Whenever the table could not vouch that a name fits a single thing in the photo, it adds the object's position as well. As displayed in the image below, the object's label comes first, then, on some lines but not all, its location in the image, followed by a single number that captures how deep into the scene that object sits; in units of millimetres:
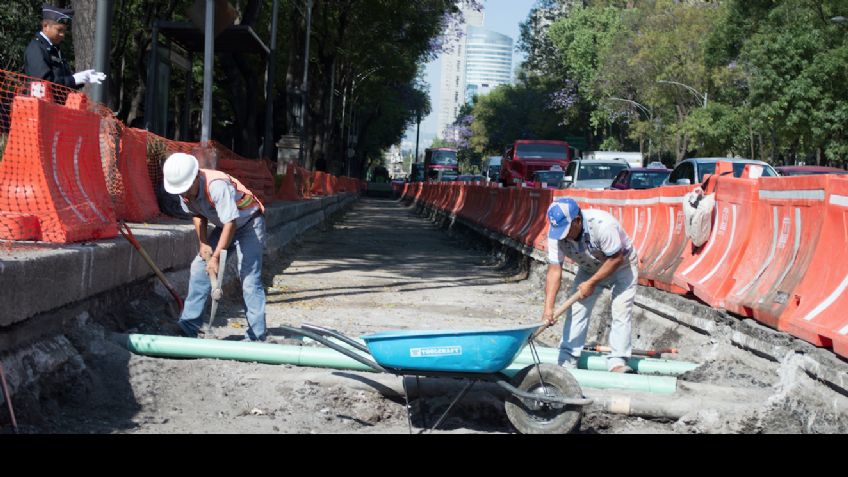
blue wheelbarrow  6215
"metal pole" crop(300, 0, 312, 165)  36769
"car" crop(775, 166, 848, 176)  24753
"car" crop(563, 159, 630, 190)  28594
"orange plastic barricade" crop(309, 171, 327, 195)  37450
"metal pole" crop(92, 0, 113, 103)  10763
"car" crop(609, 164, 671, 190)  24203
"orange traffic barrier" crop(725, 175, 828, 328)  8211
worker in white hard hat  8266
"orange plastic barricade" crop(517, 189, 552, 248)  18375
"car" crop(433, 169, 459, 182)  78625
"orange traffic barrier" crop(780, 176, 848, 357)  7266
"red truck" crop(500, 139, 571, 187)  40562
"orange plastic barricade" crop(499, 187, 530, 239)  20875
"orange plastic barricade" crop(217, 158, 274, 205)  17270
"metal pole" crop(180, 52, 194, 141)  20050
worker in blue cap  7809
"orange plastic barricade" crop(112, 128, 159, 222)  10984
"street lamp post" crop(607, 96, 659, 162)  68125
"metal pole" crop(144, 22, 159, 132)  16656
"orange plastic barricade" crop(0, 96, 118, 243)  7758
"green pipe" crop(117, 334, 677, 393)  7488
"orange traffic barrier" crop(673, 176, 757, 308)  9758
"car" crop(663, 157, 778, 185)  20900
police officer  9891
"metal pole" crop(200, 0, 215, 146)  15953
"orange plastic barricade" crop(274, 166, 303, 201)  27094
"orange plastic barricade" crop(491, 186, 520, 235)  22109
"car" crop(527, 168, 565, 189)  34719
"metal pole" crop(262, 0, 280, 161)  28020
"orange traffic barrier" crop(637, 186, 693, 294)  11373
